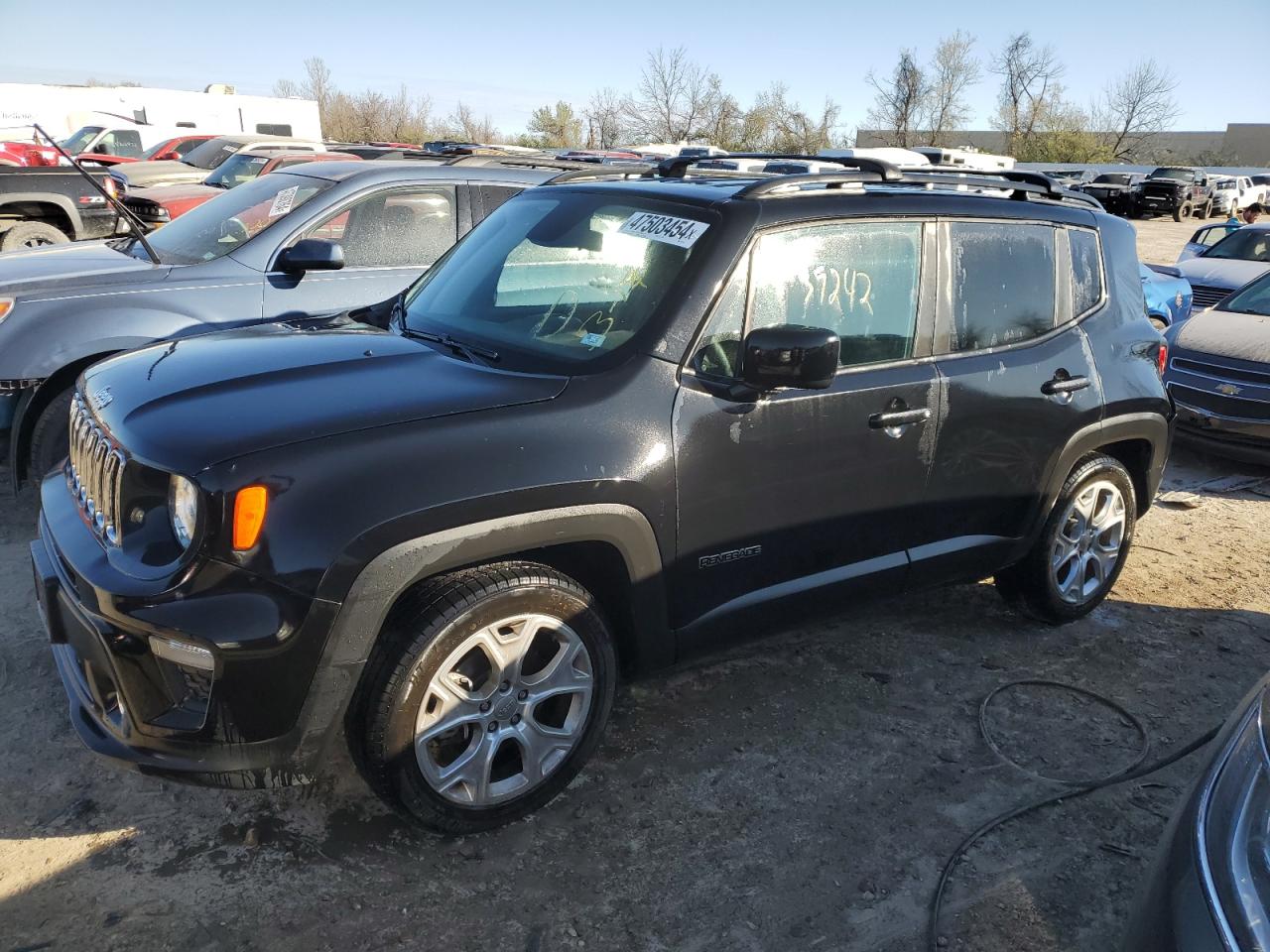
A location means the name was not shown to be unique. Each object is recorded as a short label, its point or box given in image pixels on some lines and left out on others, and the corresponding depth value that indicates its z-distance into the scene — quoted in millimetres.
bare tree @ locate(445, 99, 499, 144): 54412
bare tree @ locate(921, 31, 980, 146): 58719
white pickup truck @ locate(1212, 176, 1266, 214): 36188
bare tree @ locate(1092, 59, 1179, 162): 63281
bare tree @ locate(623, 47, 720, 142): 45900
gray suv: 4742
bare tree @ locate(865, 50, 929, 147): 57656
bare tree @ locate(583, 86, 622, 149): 46406
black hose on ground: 2711
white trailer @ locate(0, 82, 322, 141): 30719
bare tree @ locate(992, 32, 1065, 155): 62375
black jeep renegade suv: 2406
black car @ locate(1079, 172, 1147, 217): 33250
